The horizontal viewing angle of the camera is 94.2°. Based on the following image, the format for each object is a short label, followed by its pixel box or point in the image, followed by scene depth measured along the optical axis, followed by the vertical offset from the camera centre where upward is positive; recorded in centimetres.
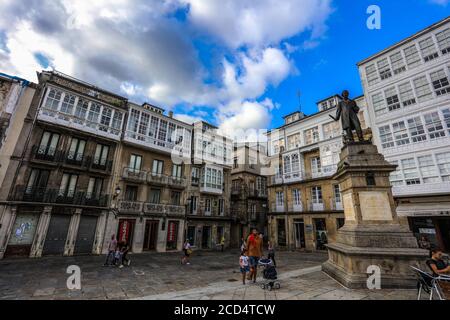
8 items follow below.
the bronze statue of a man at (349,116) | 863 +432
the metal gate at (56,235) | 1558 -135
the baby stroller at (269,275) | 618 -153
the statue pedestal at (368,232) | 582 -23
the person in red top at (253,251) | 725 -100
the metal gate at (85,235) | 1681 -140
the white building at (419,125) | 1545 +792
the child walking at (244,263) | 716 -140
